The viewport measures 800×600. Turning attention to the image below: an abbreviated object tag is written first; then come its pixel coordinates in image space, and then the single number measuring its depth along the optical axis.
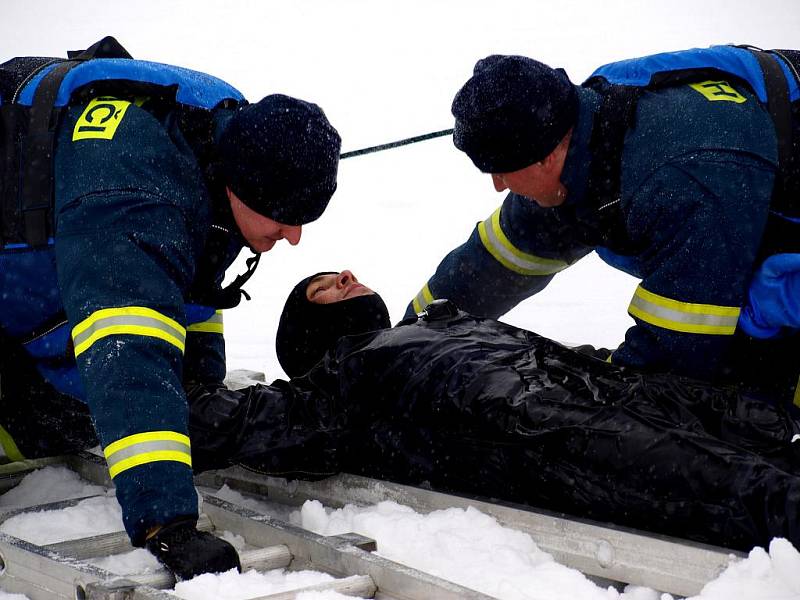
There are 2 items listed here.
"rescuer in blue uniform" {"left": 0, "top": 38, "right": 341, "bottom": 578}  4.34
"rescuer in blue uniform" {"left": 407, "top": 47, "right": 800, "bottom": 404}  5.50
